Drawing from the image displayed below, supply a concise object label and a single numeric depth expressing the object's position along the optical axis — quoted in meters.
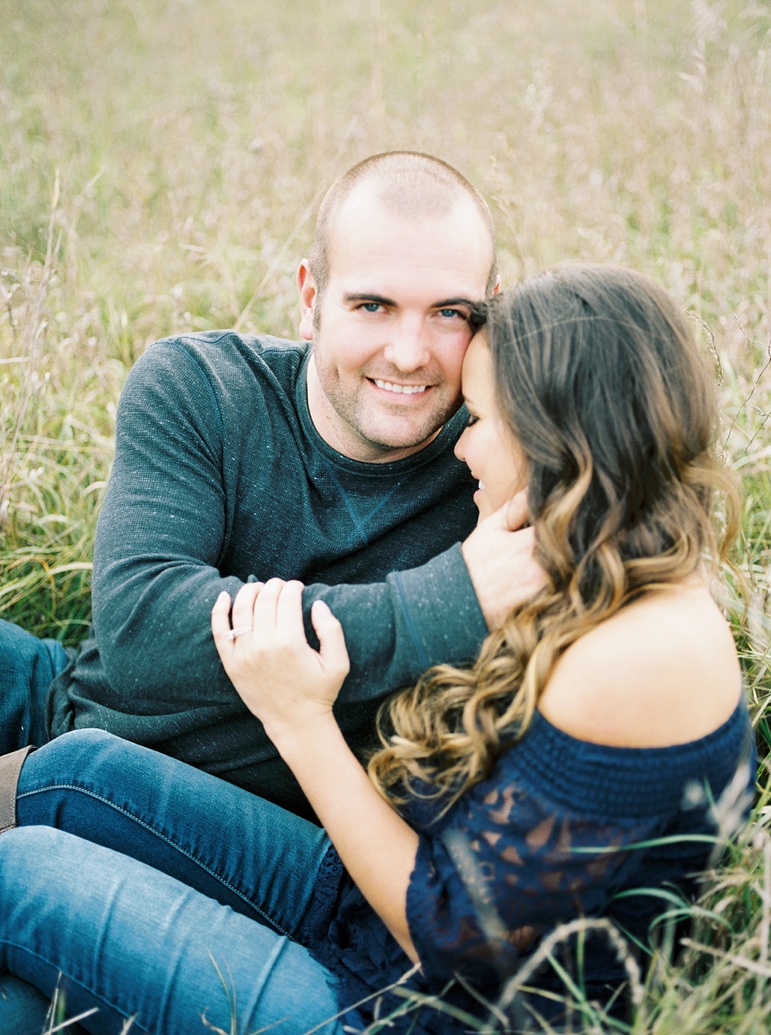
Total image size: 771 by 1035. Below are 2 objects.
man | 1.11
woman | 0.94
